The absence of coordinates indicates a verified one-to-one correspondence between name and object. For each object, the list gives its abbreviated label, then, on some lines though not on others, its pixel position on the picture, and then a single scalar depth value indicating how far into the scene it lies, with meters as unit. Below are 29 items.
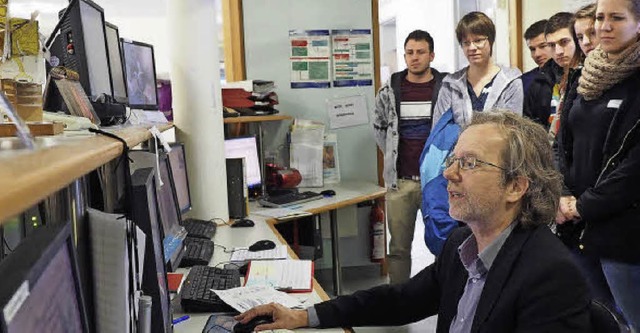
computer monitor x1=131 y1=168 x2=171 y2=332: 1.21
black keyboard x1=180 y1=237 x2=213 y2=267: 2.41
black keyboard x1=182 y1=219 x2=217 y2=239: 2.81
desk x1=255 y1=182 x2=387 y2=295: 3.63
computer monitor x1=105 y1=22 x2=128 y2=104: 2.24
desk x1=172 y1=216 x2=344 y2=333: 1.83
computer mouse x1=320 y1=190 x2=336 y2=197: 3.95
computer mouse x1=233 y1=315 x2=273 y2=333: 1.69
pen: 1.84
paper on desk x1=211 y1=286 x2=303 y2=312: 1.87
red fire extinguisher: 4.57
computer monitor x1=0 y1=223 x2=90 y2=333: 0.59
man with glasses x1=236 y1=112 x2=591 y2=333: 1.37
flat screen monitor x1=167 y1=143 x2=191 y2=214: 2.83
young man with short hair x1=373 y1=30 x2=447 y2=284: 3.86
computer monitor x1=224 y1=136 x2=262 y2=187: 3.69
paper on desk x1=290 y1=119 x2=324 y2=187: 4.29
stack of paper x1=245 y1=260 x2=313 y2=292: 2.10
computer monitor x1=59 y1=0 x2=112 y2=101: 1.82
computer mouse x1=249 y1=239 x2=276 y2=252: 2.57
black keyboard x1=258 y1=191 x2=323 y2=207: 3.63
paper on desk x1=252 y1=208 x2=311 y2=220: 3.33
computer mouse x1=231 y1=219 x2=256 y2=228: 3.12
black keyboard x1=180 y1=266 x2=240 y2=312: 1.92
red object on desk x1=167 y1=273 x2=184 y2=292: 2.11
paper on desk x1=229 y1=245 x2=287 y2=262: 2.46
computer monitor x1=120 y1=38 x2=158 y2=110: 2.63
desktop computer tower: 3.25
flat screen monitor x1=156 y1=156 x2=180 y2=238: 2.20
